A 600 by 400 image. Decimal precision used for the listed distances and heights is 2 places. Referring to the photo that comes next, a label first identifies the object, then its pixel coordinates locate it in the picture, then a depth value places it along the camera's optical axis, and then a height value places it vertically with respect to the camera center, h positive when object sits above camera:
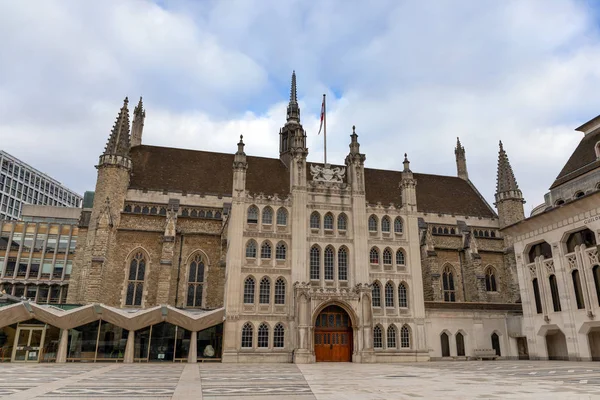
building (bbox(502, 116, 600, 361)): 28.91 +4.67
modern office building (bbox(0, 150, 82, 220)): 108.12 +36.88
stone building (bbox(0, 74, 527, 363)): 30.72 +4.48
